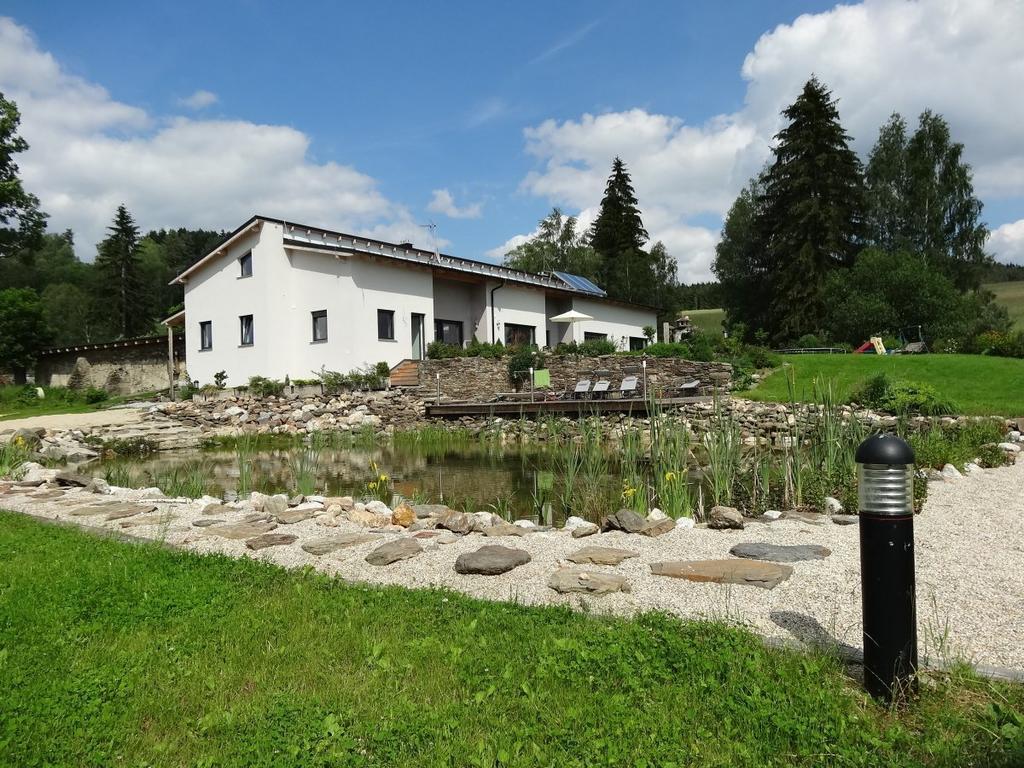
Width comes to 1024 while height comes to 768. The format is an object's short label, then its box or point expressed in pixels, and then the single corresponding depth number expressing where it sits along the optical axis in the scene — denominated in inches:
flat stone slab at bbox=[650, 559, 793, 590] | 150.3
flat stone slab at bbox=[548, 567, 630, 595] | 148.2
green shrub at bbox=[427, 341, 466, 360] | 859.1
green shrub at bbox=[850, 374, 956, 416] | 514.0
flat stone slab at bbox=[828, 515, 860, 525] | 209.8
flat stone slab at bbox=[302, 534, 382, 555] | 191.3
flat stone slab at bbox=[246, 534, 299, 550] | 199.2
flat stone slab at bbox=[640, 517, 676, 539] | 203.5
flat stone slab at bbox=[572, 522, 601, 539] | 206.2
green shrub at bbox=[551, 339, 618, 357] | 891.4
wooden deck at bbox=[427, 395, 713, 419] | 645.3
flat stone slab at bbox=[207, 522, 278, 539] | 213.5
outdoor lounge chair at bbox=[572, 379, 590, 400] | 751.7
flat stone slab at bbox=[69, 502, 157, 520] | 246.7
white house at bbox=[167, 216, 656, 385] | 858.1
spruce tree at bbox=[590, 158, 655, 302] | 1812.3
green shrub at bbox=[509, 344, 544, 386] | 840.9
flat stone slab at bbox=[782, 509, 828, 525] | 214.5
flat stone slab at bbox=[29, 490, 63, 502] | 284.8
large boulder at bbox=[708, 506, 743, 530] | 207.5
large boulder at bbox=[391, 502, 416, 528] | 234.2
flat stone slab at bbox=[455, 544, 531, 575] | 166.1
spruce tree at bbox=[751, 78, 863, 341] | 1299.2
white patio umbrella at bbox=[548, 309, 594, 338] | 1000.9
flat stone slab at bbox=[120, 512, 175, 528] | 228.4
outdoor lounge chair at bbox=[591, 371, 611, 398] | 746.2
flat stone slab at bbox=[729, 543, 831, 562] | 167.9
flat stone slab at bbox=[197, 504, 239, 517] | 252.2
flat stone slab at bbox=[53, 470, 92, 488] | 327.6
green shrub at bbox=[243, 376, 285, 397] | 820.0
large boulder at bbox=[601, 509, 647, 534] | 207.5
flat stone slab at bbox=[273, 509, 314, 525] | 235.3
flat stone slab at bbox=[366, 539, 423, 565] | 178.9
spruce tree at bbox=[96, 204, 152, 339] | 1720.0
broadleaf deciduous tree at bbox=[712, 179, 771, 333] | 1470.2
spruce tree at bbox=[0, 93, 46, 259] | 1147.9
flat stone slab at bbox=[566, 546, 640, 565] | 171.2
